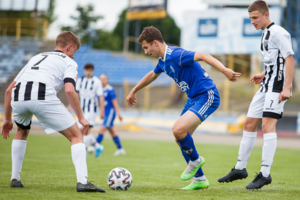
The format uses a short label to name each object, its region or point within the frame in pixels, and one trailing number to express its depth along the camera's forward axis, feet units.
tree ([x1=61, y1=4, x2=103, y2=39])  337.52
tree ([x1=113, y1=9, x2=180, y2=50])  378.53
